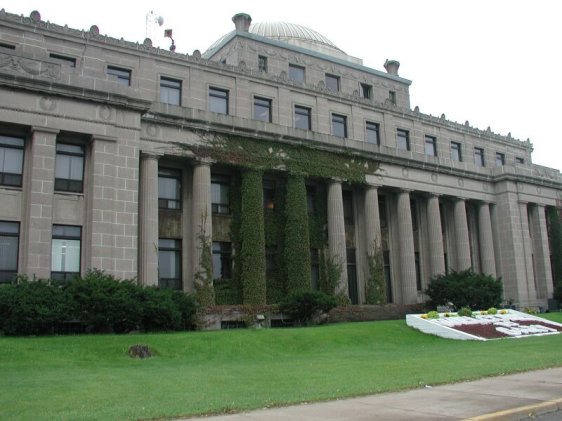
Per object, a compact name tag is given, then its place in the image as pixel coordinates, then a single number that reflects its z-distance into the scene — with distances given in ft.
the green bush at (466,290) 132.36
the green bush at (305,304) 111.65
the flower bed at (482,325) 100.01
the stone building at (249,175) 94.79
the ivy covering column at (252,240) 118.42
